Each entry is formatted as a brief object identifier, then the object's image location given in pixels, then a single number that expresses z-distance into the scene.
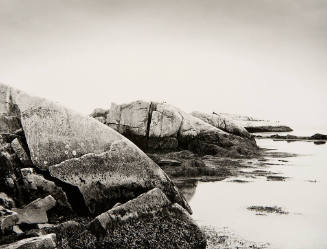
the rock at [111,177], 6.01
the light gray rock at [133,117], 16.95
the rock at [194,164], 12.23
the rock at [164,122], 16.75
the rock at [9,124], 6.62
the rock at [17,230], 4.62
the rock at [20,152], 6.15
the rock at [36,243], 3.99
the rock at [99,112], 20.30
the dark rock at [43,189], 5.91
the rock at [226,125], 20.50
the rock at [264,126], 50.06
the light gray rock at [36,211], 5.21
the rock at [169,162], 12.65
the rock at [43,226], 5.19
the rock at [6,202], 5.45
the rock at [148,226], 4.98
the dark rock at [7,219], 4.53
